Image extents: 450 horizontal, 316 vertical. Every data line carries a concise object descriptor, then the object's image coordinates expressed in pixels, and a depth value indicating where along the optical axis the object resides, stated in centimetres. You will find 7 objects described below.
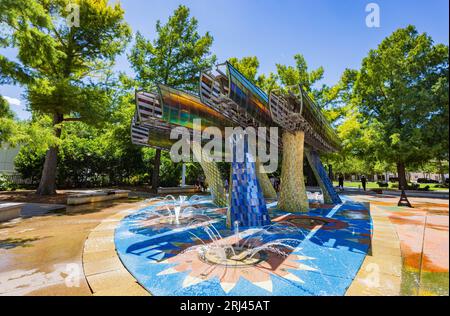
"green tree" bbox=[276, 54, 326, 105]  3128
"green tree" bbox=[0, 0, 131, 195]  1614
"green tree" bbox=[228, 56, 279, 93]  2788
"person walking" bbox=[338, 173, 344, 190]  2873
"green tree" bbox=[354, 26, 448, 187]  2286
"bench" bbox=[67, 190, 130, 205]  1374
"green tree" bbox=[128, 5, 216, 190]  2281
